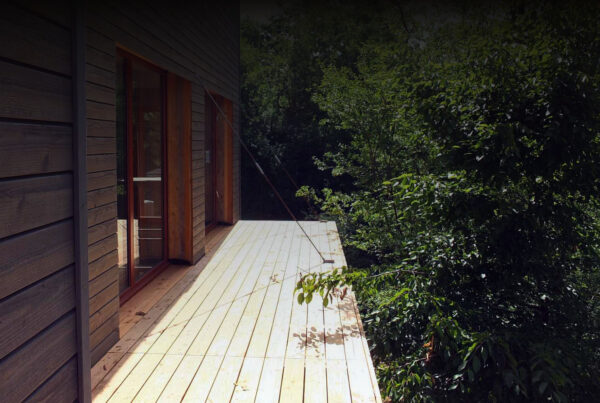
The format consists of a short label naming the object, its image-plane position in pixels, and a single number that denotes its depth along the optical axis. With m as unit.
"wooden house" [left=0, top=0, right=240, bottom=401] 1.06
